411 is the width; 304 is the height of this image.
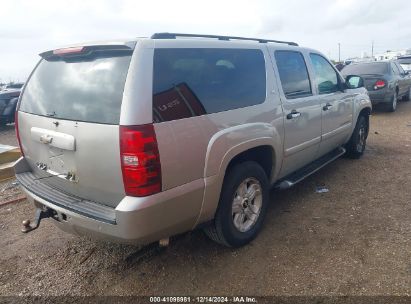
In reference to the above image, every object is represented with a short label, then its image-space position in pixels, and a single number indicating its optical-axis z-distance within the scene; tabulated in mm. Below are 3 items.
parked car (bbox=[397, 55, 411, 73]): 19219
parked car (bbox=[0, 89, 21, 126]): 10633
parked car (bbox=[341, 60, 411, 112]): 10125
